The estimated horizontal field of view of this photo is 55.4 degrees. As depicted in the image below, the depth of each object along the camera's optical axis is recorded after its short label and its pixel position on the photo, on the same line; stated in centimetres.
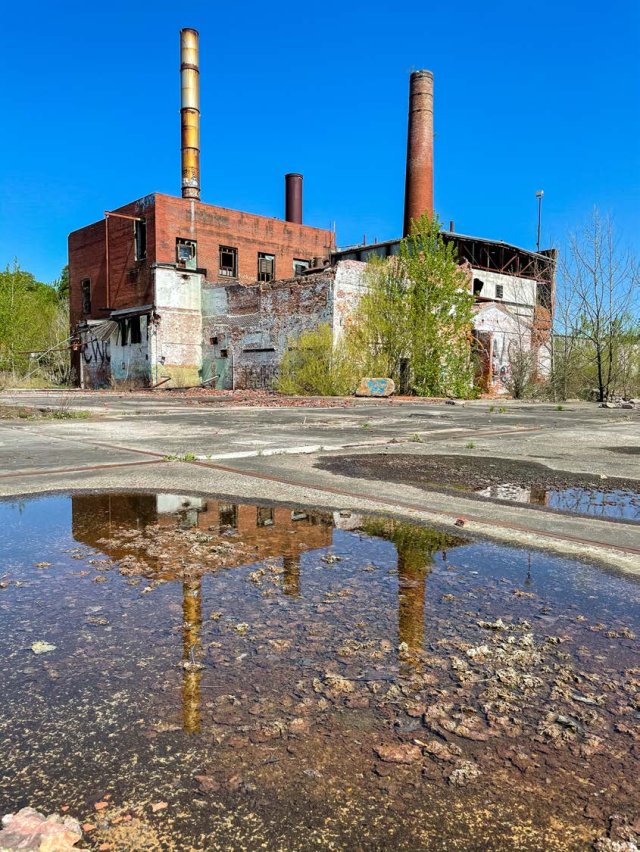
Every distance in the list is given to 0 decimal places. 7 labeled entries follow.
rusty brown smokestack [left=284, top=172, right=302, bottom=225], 3788
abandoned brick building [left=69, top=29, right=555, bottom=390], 2616
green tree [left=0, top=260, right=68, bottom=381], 2981
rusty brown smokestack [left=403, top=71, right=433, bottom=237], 2816
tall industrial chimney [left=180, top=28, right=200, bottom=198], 3073
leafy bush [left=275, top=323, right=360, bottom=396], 2280
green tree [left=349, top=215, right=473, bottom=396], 2294
